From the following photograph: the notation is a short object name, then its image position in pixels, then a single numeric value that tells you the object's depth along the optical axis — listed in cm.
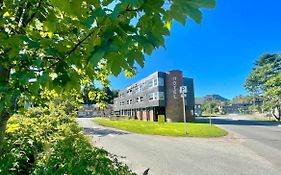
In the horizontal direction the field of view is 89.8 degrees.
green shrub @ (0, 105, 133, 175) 199
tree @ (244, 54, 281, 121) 2642
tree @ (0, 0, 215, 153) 77
